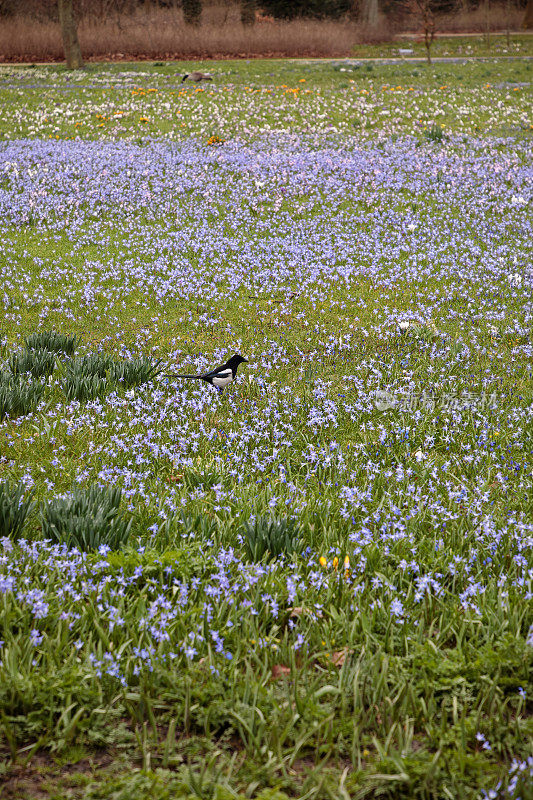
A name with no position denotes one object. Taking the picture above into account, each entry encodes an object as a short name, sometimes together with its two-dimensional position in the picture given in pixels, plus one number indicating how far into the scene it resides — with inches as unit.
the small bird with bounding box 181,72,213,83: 2033.7
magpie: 433.7
